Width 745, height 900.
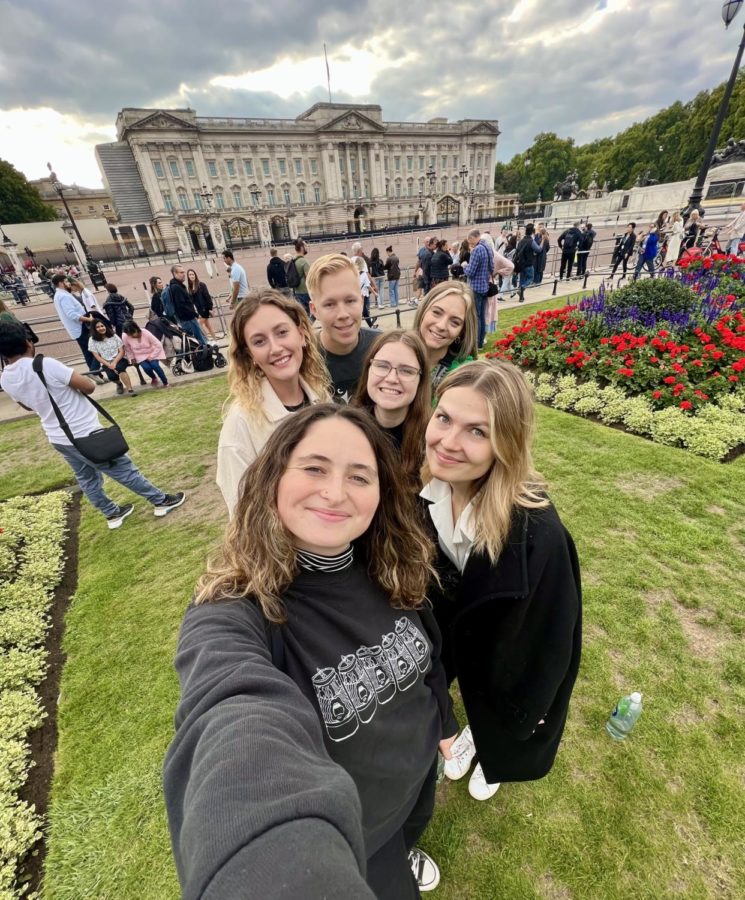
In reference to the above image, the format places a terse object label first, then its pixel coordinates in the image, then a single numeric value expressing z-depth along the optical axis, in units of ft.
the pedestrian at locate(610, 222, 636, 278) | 45.79
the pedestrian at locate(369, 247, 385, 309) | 45.21
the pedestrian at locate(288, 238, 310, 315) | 32.01
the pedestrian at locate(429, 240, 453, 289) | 33.55
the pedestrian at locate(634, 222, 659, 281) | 43.17
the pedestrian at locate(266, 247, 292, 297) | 34.86
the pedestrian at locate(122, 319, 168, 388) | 26.21
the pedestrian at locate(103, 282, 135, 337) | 31.55
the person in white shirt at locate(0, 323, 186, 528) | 12.55
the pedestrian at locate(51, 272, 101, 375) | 26.94
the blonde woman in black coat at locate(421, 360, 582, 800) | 5.27
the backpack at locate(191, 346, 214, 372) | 31.48
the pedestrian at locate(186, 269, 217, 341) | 33.73
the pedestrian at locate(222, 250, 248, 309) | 30.91
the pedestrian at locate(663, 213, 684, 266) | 44.11
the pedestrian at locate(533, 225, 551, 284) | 46.88
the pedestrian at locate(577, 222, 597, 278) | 47.06
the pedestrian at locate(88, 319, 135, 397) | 25.48
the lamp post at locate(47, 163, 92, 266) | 81.62
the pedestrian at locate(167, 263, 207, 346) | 31.32
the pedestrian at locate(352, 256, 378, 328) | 33.44
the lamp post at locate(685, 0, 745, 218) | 34.71
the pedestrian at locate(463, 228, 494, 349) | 26.63
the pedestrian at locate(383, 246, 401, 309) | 41.88
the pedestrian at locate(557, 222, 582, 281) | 45.24
